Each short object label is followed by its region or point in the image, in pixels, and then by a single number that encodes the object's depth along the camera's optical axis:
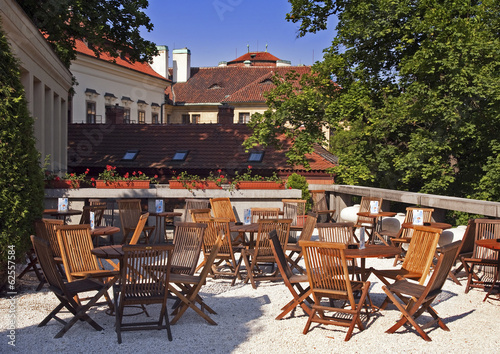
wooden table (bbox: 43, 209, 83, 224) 11.93
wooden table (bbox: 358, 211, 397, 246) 13.55
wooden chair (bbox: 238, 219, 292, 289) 9.78
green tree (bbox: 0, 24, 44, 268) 8.77
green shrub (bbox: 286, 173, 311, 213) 21.94
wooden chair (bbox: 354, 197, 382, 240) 14.87
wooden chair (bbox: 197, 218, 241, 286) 10.53
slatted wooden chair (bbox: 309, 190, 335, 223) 18.80
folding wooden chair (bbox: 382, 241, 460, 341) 6.86
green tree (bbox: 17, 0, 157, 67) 19.22
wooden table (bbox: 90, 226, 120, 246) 9.78
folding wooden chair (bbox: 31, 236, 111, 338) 6.89
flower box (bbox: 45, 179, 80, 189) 13.74
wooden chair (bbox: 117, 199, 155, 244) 12.67
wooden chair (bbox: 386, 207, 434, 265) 12.17
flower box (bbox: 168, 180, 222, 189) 14.59
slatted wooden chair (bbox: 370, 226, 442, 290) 7.66
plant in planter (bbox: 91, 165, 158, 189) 14.17
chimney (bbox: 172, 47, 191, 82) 64.06
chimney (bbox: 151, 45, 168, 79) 61.50
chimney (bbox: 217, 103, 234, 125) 32.28
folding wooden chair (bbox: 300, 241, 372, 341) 6.84
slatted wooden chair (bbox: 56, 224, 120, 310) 7.73
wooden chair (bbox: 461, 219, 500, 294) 9.54
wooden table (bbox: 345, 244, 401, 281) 7.25
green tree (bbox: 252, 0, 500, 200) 22.88
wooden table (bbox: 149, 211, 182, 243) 13.76
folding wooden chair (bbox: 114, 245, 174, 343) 6.70
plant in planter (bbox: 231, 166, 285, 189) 14.72
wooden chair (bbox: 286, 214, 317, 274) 9.95
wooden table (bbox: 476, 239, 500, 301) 8.40
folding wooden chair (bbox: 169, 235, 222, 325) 7.33
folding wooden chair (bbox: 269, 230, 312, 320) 7.38
